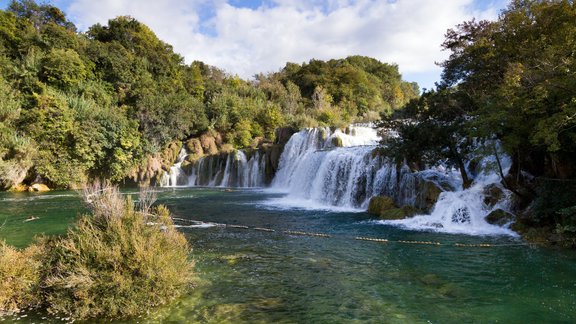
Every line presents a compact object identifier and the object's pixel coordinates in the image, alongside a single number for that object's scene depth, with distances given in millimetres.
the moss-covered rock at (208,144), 39781
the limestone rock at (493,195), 13131
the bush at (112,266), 5418
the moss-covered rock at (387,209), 14461
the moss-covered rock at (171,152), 37781
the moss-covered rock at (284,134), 34062
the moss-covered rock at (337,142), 28594
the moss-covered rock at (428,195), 14477
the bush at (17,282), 5602
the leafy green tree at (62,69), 32500
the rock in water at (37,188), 28797
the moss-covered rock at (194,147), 38875
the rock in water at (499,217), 12344
